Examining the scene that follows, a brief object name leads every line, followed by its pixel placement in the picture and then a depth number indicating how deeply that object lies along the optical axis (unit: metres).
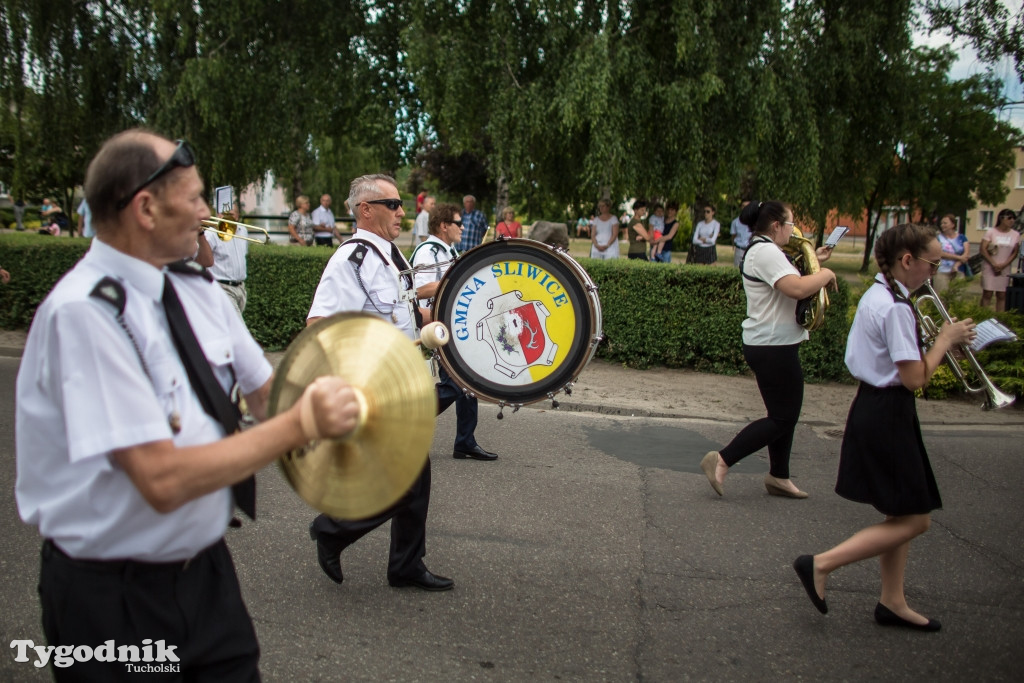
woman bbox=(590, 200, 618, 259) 14.11
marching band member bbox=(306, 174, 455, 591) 3.91
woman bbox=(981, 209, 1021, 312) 12.49
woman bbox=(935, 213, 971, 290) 13.42
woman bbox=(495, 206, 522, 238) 14.72
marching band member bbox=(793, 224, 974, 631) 3.51
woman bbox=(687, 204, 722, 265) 15.69
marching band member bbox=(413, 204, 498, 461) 4.95
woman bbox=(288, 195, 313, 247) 17.98
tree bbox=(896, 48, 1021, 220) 23.72
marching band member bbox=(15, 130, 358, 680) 1.59
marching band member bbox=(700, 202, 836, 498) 5.11
